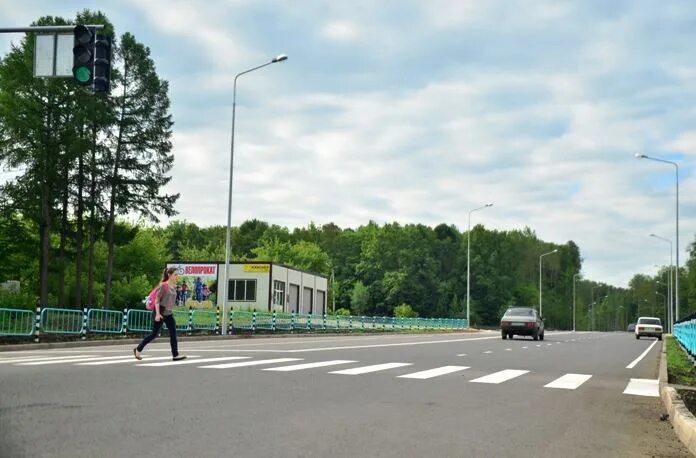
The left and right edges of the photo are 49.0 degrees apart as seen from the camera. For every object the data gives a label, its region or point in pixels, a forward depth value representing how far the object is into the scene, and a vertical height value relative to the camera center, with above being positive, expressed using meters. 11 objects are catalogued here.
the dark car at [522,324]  37.34 -1.55
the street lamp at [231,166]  34.56 +5.52
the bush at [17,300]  36.16 -0.97
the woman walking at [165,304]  14.96 -0.39
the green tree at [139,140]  51.22 +9.79
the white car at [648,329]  51.16 -2.30
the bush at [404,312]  103.12 -3.04
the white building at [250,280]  64.06 +0.48
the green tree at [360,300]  117.44 -1.79
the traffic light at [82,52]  13.50 +4.07
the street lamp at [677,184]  49.44 +7.42
